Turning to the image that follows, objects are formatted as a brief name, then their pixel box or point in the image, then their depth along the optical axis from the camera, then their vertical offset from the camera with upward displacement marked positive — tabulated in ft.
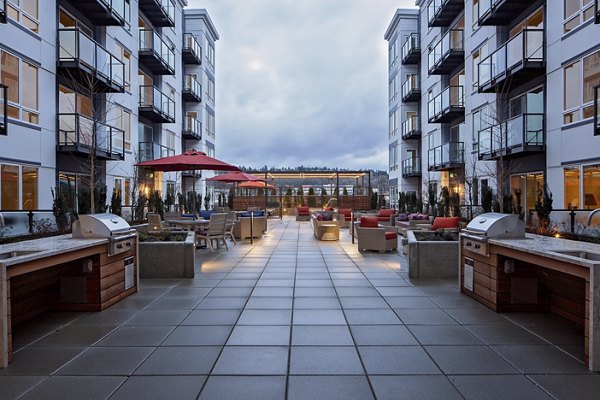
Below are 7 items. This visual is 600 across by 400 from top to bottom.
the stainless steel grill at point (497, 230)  17.54 -1.36
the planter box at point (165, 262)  24.13 -3.66
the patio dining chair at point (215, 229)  34.48 -2.55
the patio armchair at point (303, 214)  82.49 -3.12
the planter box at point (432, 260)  24.16 -3.59
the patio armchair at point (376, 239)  34.95 -3.44
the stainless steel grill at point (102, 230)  17.98 -1.36
